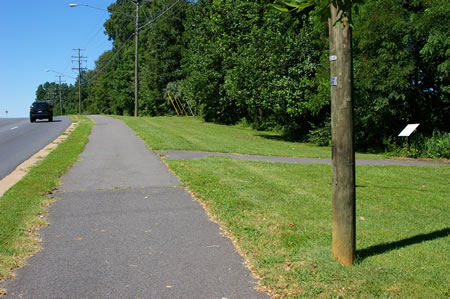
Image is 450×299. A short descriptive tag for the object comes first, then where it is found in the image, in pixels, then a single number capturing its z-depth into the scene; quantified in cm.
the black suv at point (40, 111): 3354
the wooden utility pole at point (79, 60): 8555
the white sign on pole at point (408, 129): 1532
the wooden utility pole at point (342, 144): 453
